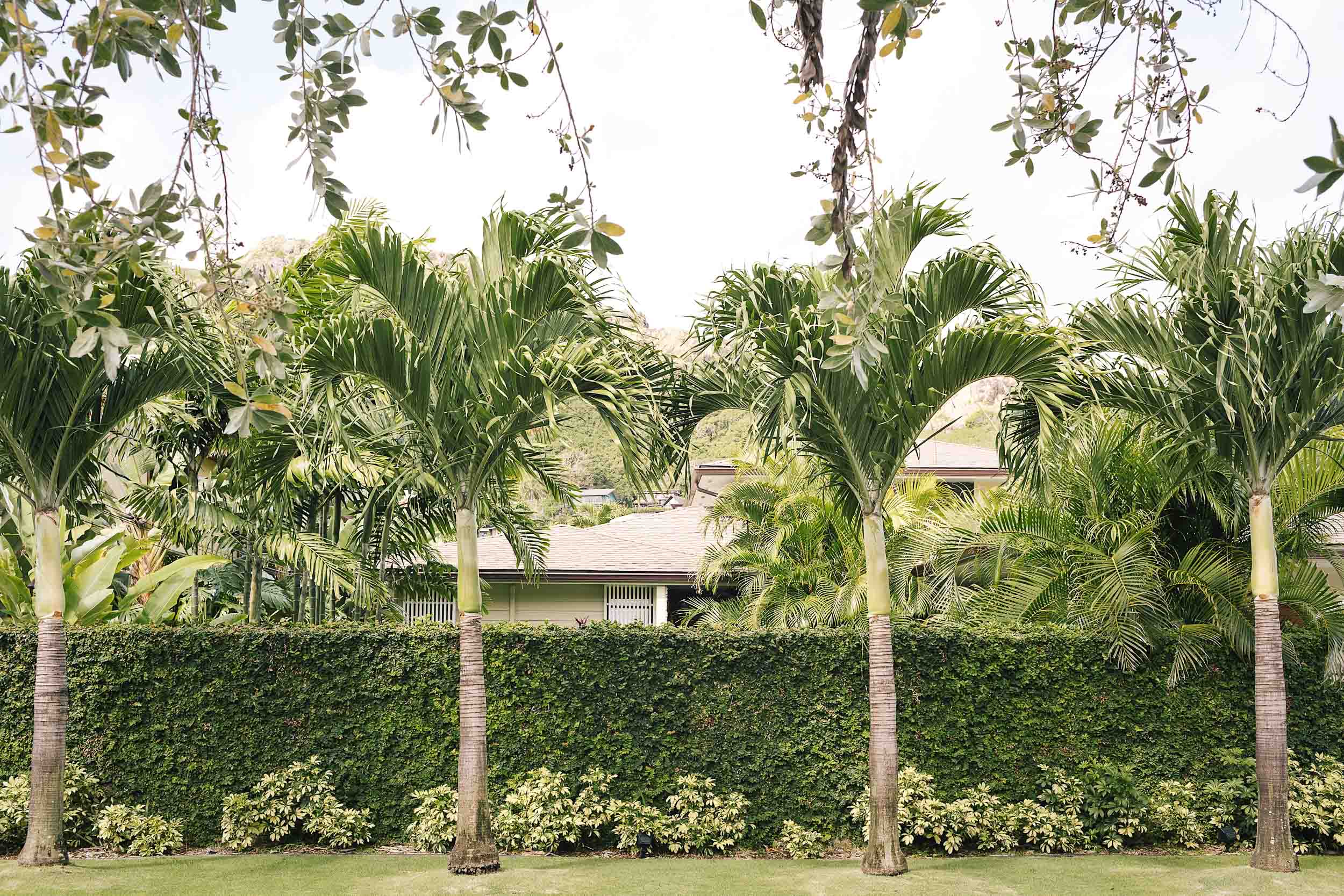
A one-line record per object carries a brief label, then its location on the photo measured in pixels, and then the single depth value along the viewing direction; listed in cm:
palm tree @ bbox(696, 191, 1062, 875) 852
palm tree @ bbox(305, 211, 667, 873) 831
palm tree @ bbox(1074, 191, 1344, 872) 851
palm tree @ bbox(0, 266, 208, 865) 823
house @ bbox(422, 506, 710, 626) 1781
